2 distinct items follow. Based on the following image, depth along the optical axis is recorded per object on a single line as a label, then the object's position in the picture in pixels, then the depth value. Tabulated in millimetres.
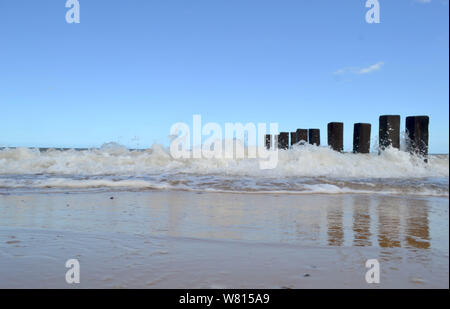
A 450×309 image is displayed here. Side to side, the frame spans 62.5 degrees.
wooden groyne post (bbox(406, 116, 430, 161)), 7219
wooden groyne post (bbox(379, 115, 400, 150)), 8296
